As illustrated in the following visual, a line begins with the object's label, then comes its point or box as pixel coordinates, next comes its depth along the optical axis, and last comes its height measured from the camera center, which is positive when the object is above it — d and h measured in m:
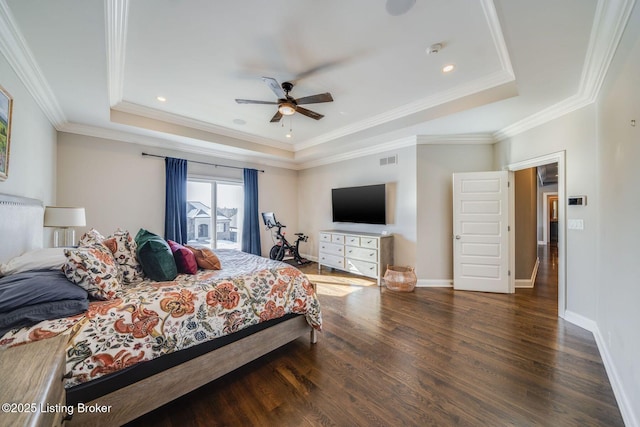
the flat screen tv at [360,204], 4.59 +0.22
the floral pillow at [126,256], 2.03 -0.37
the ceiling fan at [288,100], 2.48 +1.30
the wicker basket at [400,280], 3.88 -1.08
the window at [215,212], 4.89 +0.02
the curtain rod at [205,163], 4.21 +1.04
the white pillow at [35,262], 1.49 -0.33
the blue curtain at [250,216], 5.49 -0.05
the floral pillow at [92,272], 1.51 -0.39
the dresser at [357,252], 4.28 -0.73
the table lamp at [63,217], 2.68 -0.05
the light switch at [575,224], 2.75 -0.10
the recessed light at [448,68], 2.52 +1.58
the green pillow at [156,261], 2.06 -0.41
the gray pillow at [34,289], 1.19 -0.42
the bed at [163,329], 1.27 -0.76
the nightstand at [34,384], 0.65 -0.55
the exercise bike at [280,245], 5.54 -0.75
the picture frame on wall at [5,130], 1.78 +0.64
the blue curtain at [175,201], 4.33 +0.23
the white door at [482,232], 3.71 -0.27
